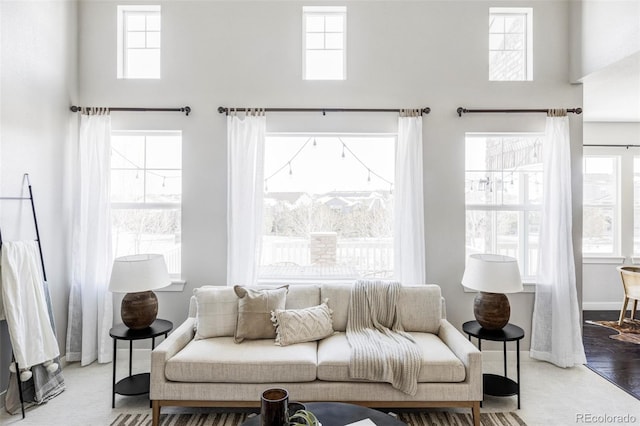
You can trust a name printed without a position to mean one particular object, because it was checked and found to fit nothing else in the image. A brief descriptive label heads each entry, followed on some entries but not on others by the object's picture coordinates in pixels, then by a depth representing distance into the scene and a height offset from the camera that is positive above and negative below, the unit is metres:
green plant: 1.50 -0.84
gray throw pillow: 2.73 -0.73
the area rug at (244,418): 2.48 -1.41
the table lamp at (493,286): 2.80 -0.53
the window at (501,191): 3.65 +0.26
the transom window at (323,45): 3.66 +1.71
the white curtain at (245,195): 3.42 +0.20
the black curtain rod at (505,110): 3.47 +1.02
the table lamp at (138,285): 2.77 -0.53
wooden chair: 4.13 -0.76
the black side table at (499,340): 2.73 -0.92
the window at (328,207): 3.73 +0.09
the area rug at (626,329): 3.97 -1.29
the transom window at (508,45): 3.66 +1.72
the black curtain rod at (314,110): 3.48 +1.01
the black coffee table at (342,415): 1.77 -1.00
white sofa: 2.38 -1.08
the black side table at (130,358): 2.72 -1.10
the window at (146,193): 3.66 +0.23
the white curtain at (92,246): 3.40 -0.29
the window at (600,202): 5.09 +0.21
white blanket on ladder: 2.54 -0.65
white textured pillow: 2.70 -0.82
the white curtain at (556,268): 3.35 -0.48
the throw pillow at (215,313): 2.81 -0.76
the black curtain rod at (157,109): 3.46 +1.01
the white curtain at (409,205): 3.41 +0.11
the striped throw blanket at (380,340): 2.36 -0.90
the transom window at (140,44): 3.66 +1.72
